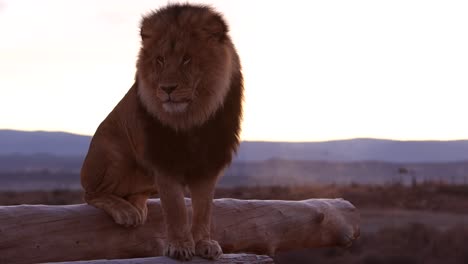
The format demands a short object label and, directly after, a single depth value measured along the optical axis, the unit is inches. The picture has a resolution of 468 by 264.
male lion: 350.3
